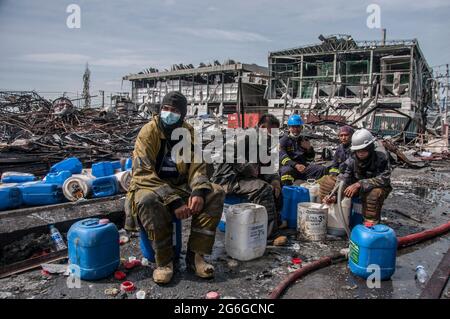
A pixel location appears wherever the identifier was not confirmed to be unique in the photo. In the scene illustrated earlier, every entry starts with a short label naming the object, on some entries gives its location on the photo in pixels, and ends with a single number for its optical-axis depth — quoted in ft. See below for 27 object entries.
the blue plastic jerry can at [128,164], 20.01
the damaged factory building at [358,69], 74.69
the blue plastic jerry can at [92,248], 9.31
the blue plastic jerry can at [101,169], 18.56
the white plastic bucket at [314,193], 15.43
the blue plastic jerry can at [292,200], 14.49
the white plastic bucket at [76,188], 16.12
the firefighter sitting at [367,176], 12.79
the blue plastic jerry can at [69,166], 18.31
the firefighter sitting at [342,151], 17.17
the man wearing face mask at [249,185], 12.57
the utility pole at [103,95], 72.38
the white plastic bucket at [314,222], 13.03
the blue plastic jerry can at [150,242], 10.53
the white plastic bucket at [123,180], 17.80
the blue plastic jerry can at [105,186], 17.01
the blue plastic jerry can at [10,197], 14.89
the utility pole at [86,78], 125.52
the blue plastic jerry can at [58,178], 16.81
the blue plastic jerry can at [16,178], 17.38
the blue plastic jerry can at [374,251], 9.62
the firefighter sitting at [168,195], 9.66
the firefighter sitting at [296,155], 18.88
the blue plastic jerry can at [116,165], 19.71
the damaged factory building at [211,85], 111.86
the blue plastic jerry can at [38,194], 15.62
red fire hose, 9.22
